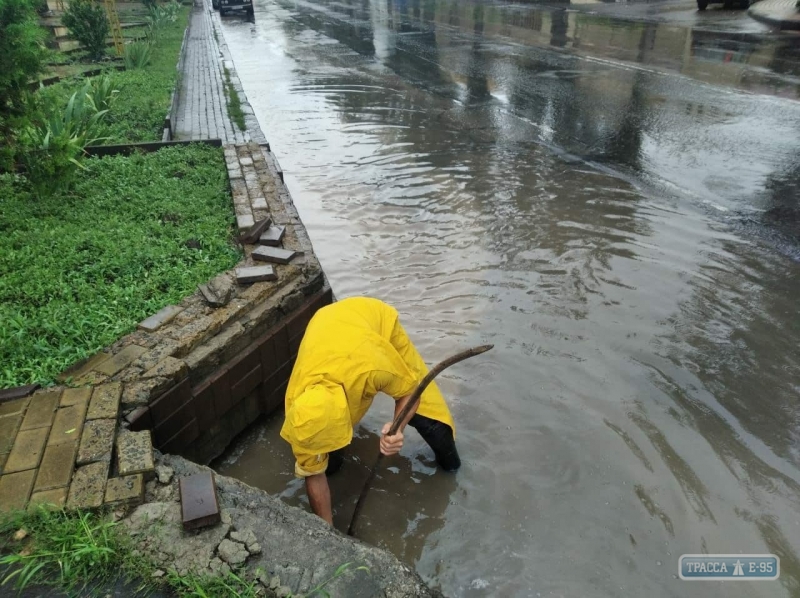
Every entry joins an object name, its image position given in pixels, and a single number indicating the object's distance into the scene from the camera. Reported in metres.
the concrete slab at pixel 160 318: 3.47
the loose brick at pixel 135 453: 2.59
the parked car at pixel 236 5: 25.36
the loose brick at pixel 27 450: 2.58
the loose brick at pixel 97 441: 2.62
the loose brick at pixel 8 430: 2.68
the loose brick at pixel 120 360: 3.16
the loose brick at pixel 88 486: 2.40
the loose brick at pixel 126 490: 2.44
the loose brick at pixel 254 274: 3.90
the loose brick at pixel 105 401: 2.85
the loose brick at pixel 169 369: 3.11
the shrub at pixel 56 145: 5.12
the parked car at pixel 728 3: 20.52
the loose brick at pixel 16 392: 2.94
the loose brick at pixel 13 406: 2.88
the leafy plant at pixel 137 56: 12.34
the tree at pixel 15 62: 4.73
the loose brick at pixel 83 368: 3.11
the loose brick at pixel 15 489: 2.38
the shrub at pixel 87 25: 13.85
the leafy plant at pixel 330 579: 2.14
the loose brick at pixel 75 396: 2.93
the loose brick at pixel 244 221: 4.73
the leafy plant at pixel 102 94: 8.09
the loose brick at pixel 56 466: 2.49
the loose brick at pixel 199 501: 2.32
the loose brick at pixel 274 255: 4.16
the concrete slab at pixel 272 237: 4.44
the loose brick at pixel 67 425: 2.71
